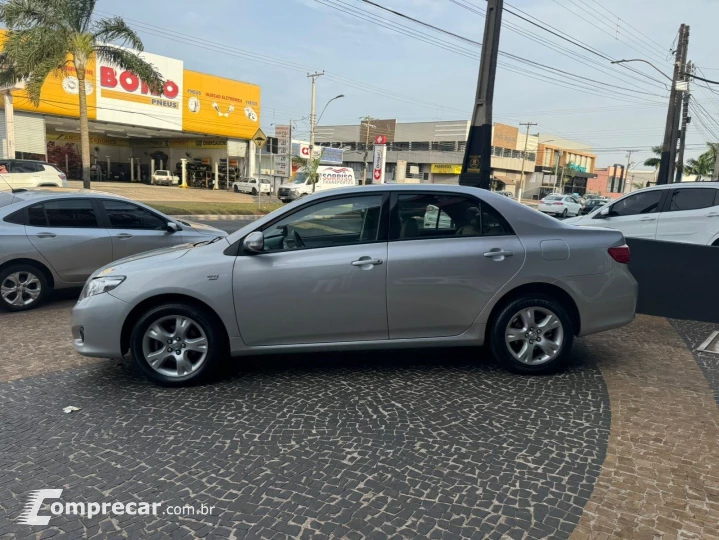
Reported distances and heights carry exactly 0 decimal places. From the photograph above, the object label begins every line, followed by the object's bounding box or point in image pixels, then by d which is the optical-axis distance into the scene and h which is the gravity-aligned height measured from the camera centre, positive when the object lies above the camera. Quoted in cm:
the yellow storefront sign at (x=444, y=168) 6202 +271
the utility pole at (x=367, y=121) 6786 +849
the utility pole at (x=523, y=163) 6717 +391
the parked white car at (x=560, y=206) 3350 -53
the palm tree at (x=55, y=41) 1780 +452
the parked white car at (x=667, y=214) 862 -19
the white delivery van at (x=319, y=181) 3588 +21
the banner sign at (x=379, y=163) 3450 +161
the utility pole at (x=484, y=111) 1009 +159
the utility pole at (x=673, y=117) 2153 +354
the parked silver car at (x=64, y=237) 661 -87
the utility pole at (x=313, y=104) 4071 +634
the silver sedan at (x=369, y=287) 421 -82
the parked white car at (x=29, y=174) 1794 -22
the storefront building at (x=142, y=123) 3222 +349
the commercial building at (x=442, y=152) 6297 +521
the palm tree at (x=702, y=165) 4828 +399
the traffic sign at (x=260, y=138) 2159 +176
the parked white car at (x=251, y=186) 4209 -50
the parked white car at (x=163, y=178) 4403 -26
